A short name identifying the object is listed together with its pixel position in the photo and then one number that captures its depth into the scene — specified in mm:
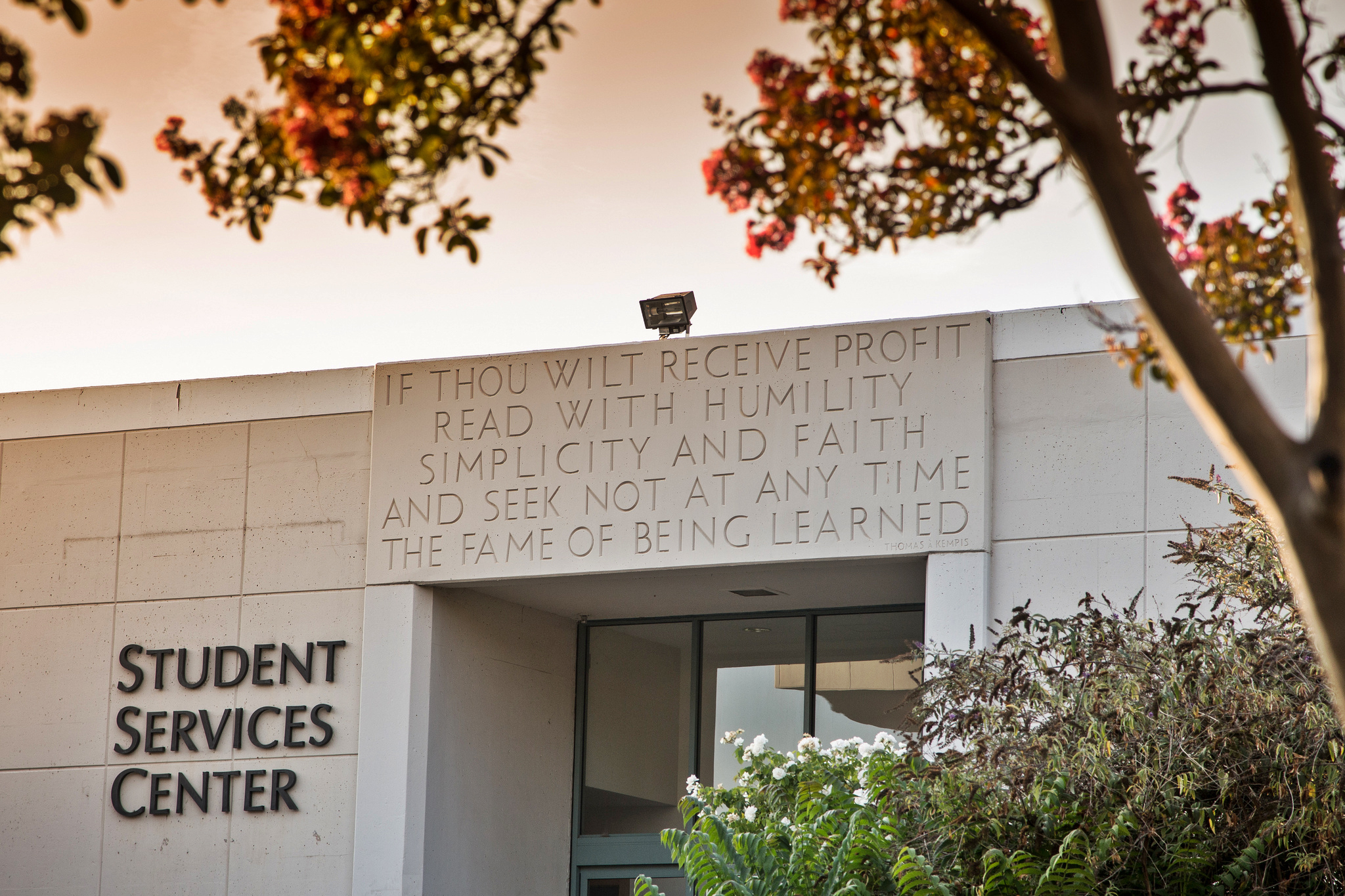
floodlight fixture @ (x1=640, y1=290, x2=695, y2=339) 28078
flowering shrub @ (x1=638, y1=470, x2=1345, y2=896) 17016
